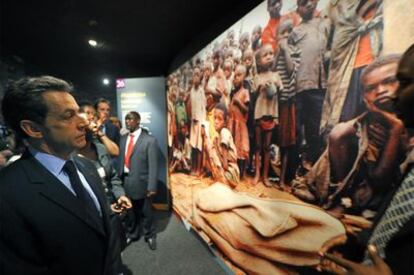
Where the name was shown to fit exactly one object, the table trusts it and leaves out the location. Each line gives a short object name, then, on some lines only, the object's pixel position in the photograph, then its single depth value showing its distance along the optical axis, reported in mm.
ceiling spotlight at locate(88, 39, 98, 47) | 3760
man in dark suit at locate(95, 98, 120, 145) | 3813
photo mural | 1274
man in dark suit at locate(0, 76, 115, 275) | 951
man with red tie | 3539
